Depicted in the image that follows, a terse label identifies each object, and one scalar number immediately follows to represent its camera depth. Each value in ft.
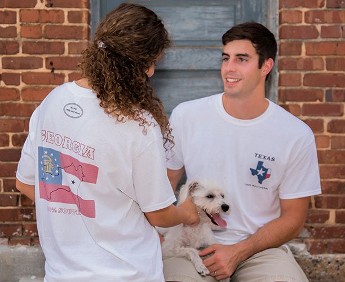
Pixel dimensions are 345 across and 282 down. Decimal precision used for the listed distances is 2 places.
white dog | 11.76
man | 11.78
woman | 8.25
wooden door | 16.17
